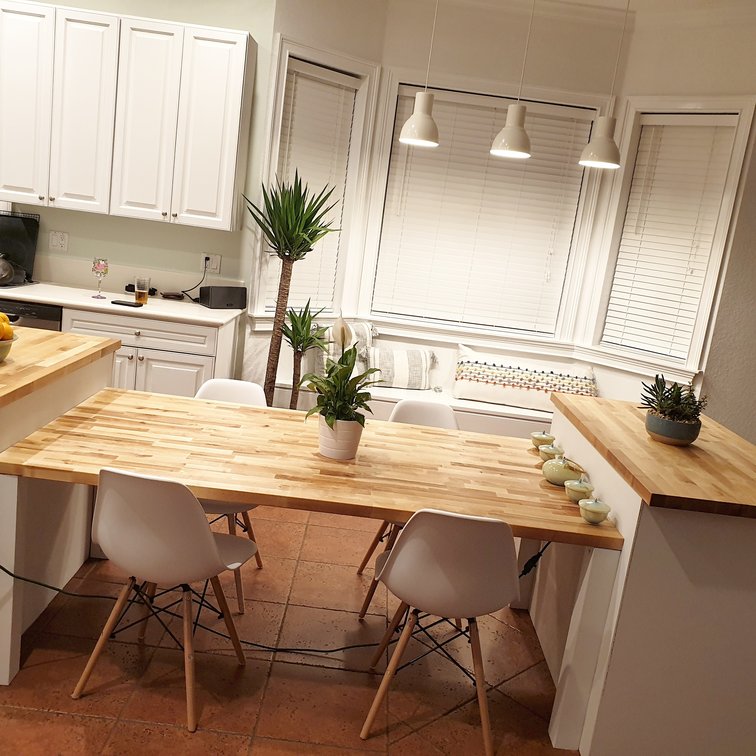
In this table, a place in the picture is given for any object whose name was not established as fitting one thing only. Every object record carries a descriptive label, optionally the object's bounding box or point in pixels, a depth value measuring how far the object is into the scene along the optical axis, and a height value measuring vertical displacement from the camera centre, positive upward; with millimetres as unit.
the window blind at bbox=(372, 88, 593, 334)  5363 +272
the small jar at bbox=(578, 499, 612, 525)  2363 -733
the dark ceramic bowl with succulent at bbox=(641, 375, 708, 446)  2701 -468
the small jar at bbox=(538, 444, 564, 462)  2926 -704
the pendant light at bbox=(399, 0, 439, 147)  3371 +544
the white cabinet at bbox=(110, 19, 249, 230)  4484 +567
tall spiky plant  4555 +18
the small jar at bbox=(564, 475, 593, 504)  2539 -726
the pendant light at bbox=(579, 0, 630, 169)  3393 +556
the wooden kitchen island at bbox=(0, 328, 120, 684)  2391 -976
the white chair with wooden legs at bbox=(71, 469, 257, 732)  2168 -943
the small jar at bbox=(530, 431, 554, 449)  3111 -700
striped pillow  5324 -827
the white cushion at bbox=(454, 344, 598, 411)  5285 -815
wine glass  4660 -373
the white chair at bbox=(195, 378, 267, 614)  3402 -746
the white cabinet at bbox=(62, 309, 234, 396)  4395 -764
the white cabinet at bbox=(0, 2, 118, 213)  4465 +577
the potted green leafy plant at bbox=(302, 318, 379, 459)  2631 -579
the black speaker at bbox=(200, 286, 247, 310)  4742 -456
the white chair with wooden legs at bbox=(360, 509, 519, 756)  2162 -917
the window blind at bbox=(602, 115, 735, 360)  4926 +336
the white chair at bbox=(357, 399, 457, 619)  3473 -756
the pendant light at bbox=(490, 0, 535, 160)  3363 +545
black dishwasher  4367 -637
